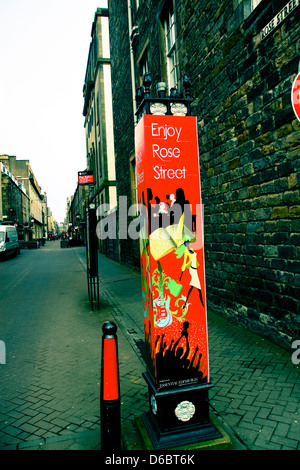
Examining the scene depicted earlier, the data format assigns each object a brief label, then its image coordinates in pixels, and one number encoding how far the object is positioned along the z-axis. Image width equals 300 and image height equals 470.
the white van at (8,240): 22.84
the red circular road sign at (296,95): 3.47
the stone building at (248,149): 4.38
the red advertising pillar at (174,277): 2.56
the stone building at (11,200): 50.12
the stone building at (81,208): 48.65
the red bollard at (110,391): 2.47
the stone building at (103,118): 24.12
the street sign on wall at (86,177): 27.38
